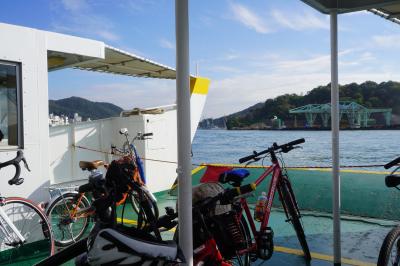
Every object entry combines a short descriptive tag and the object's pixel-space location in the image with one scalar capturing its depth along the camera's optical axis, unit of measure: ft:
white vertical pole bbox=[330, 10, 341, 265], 11.42
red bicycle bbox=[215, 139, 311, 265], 9.82
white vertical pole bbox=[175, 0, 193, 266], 6.76
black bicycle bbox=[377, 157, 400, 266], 8.10
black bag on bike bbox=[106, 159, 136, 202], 8.07
